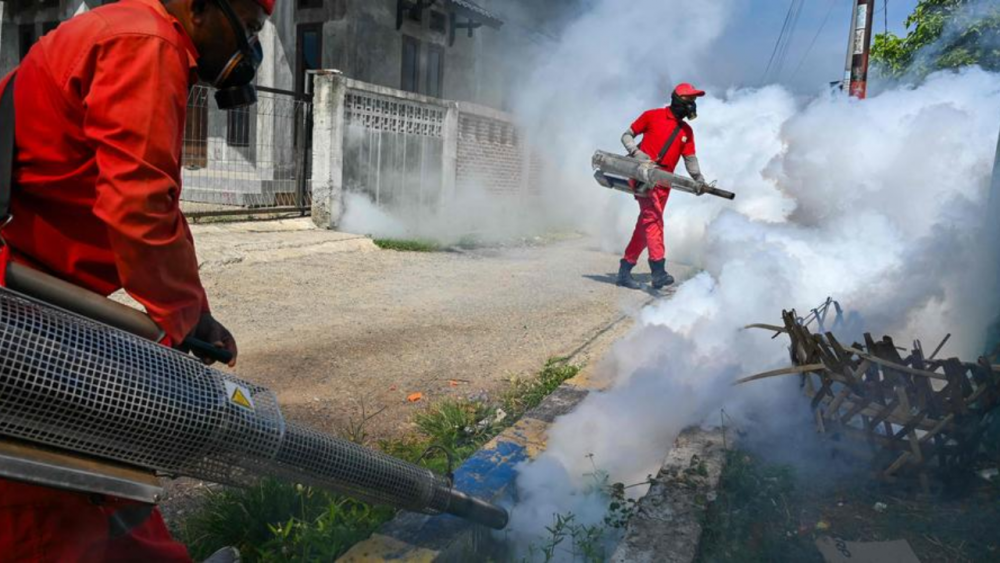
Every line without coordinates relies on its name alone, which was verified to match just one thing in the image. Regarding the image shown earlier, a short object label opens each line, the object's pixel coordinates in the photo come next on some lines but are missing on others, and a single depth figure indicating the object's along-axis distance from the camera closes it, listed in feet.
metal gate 32.53
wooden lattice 9.08
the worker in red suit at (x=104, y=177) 4.71
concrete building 41.47
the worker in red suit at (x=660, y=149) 24.34
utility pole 33.63
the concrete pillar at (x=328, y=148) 30.71
